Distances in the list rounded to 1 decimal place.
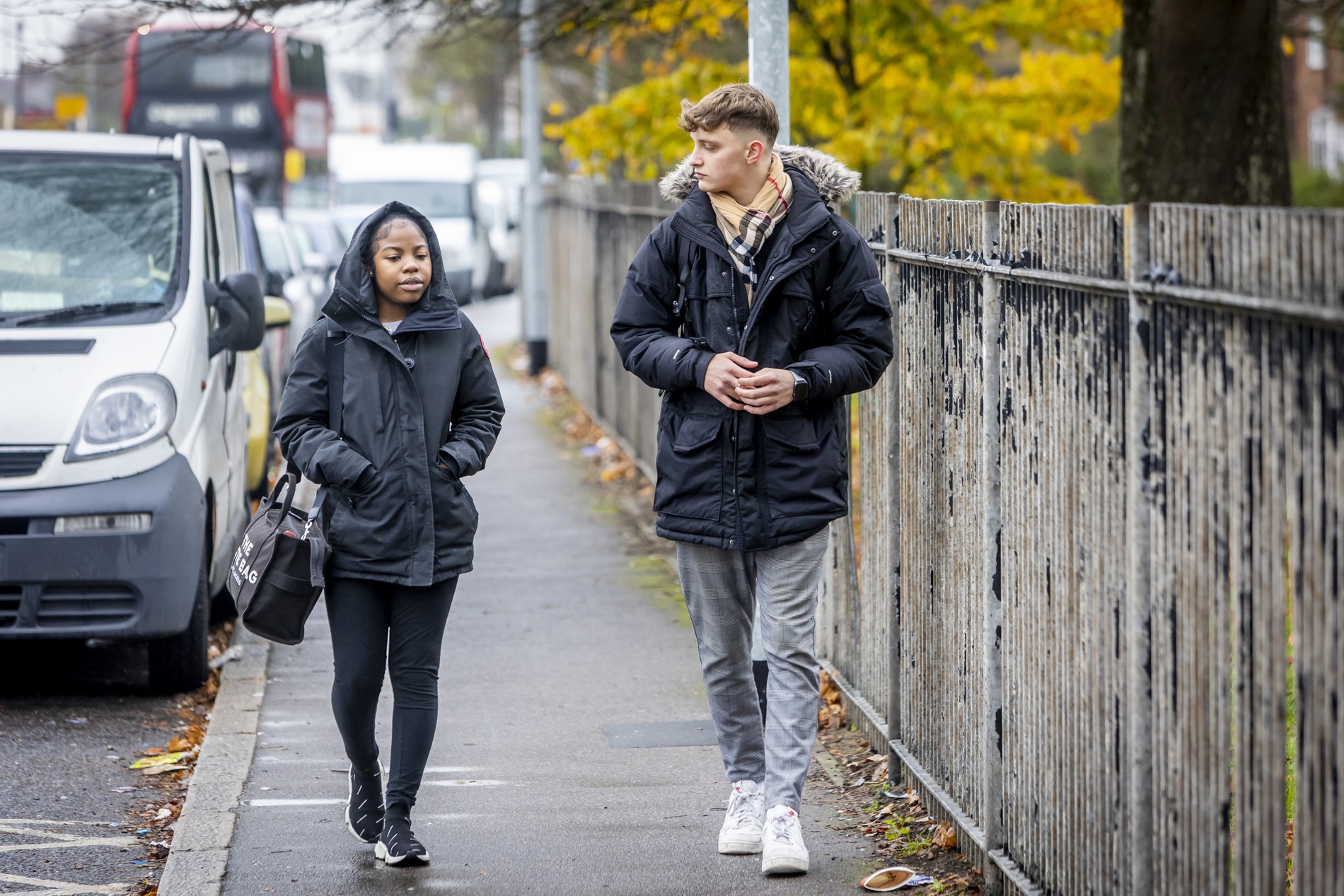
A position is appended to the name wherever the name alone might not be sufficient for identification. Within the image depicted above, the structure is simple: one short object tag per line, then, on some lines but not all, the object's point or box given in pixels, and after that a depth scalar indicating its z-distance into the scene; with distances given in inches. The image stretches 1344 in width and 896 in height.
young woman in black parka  354.3
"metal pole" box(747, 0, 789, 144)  472.4
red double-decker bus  2196.1
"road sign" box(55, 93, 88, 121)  2085.4
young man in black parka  348.5
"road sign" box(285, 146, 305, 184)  2352.4
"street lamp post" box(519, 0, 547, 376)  1515.7
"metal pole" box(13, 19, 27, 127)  1303.4
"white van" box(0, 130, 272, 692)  491.8
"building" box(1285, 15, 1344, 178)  2864.2
